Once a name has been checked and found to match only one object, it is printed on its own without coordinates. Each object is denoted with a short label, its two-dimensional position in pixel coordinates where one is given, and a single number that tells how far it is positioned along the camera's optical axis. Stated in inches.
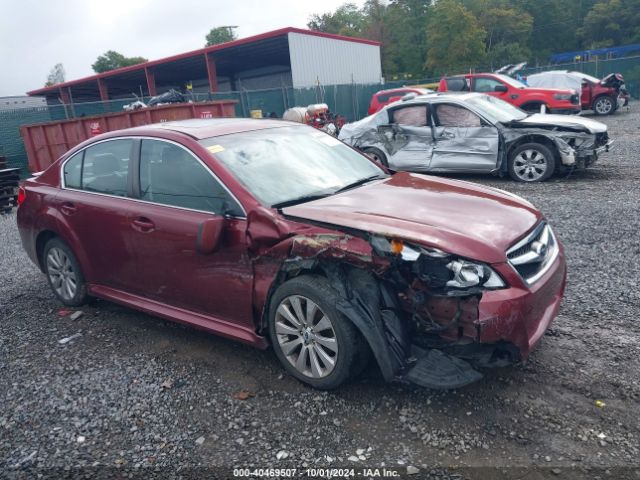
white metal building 1027.3
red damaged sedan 117.6
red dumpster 477.4
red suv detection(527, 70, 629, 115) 810.8
